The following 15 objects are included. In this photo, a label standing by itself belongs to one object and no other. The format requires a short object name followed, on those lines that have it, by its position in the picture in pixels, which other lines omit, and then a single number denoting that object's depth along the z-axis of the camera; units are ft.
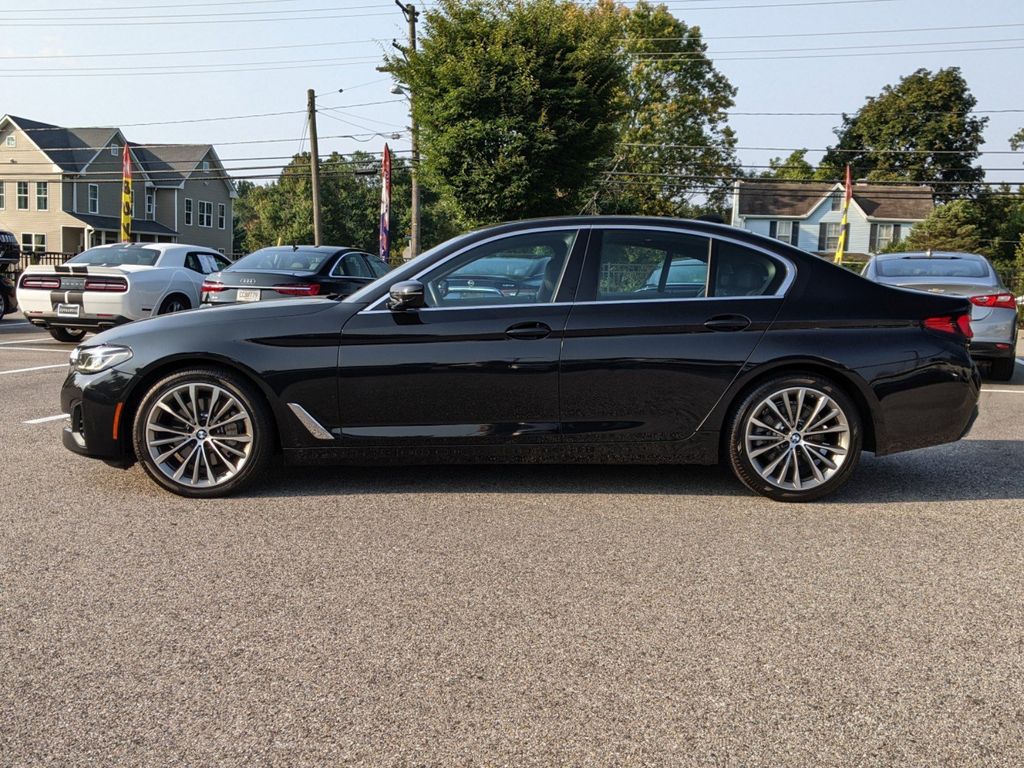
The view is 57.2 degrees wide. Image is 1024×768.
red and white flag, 101.96
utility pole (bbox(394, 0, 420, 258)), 90.22
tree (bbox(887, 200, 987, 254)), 149.91
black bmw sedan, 17.17
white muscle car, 44.14
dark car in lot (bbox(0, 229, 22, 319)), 62.23
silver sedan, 36.34
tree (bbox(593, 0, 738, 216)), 158.51
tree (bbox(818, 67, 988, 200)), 212.43
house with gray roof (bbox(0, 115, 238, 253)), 170.81
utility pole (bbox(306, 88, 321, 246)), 118.11
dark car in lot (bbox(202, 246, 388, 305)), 40.42
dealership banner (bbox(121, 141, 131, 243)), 98.68
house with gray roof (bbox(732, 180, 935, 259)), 209.77
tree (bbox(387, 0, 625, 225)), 75.31
